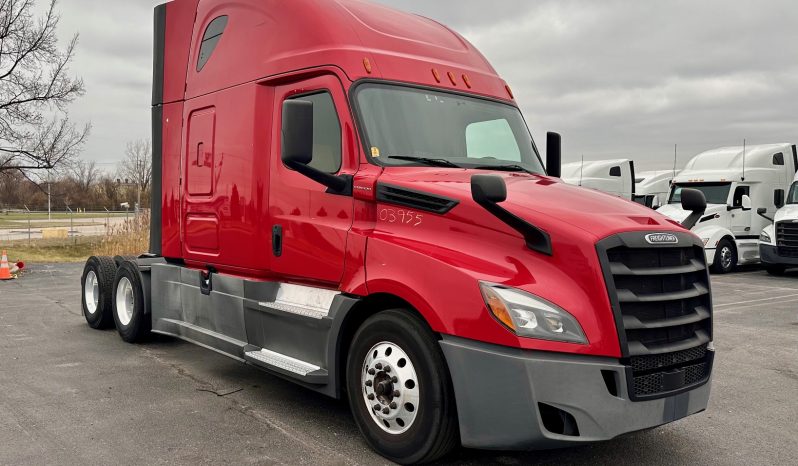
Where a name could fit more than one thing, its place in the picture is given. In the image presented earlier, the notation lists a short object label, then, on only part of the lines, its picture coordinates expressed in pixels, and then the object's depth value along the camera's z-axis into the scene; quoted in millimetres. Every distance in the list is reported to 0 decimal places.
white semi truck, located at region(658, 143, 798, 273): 17406
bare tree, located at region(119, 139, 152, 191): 54594
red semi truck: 3518
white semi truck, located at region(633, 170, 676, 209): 25167
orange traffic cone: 14391
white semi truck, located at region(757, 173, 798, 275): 16031
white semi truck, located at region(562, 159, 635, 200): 21750
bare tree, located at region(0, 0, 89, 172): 20719
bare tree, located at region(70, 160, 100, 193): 73700
